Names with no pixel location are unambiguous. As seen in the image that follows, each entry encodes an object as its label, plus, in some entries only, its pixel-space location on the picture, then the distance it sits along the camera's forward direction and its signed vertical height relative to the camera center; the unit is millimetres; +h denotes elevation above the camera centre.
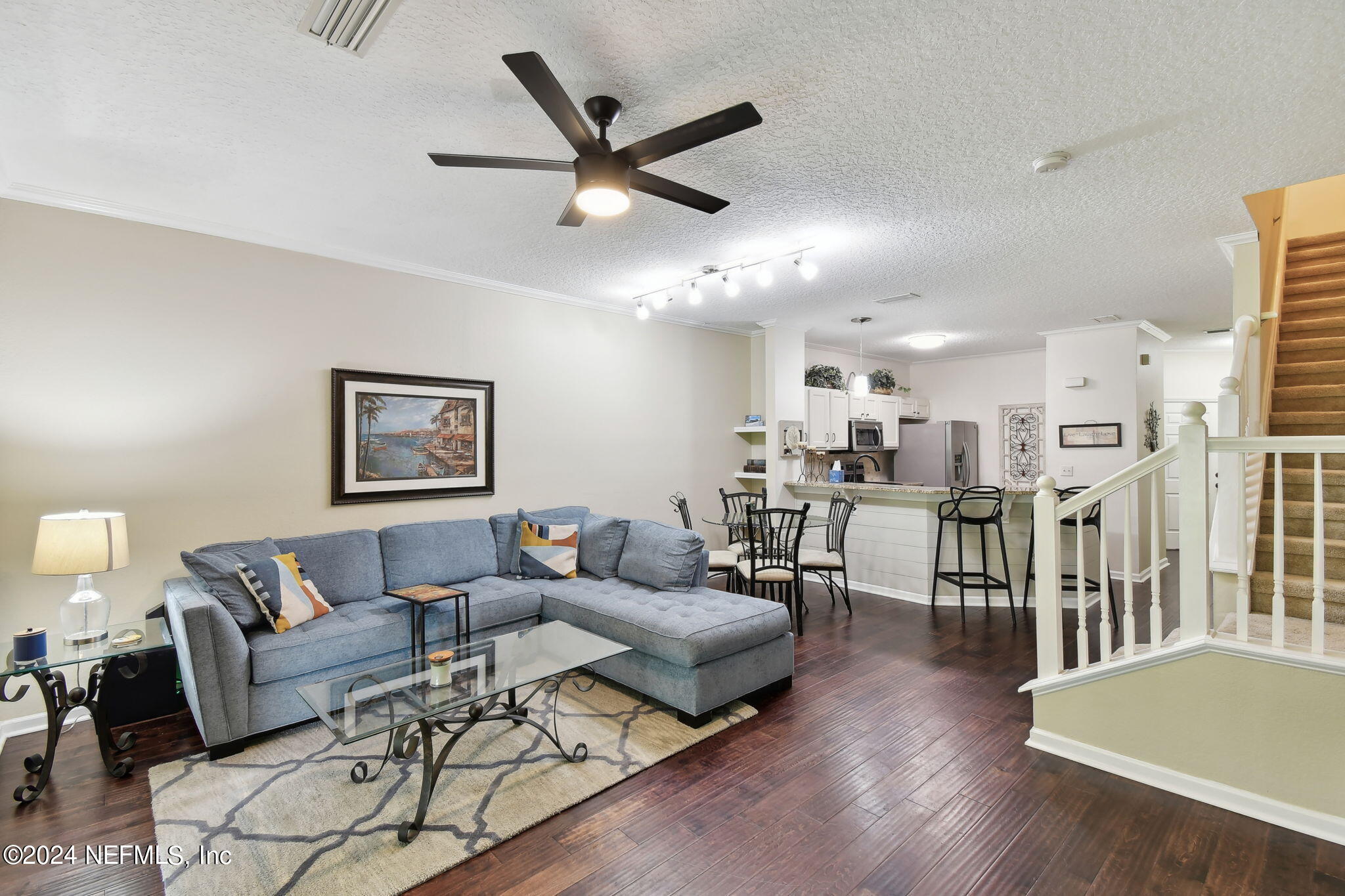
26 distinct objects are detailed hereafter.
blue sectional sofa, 2725 -935
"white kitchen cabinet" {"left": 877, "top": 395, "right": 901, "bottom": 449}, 7805 +414
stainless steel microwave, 7328 +176
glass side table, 2393 -1011
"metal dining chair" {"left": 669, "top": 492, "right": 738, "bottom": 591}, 4672 -918
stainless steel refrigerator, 7656 -61
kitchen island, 5113 -842
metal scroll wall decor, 7746 +87
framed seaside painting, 3947 +92
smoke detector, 2660 +1320
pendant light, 6105 +684
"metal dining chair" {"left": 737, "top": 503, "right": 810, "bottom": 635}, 4246 -864
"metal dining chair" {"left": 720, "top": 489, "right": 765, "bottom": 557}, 5047 -613
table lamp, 2611 -480
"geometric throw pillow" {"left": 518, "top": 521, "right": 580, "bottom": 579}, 4262 -745
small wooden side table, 3221 -894
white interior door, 7461 +177
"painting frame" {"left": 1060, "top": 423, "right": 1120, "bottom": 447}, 6027 +148
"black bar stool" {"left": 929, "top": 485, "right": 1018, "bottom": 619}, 4754 -568
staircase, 2930 +317
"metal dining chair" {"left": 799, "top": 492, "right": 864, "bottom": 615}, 4652 -861
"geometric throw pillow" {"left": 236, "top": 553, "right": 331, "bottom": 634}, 3070 -759
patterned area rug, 1967 -1399
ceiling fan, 1804 +1052
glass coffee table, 2184 -995
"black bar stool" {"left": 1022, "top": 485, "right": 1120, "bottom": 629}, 4766 -805
